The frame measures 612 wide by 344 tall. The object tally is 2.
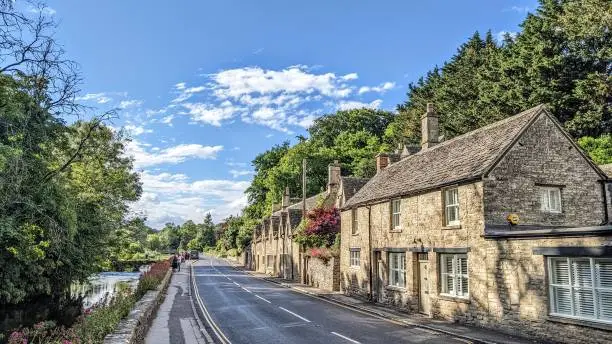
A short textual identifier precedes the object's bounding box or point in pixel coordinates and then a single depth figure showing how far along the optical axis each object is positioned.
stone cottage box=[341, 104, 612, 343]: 13.66
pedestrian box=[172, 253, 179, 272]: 56.31
